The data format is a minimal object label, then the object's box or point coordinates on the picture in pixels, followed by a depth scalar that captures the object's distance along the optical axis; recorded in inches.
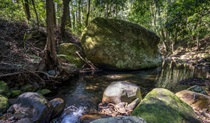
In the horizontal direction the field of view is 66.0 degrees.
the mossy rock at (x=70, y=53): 337.0
